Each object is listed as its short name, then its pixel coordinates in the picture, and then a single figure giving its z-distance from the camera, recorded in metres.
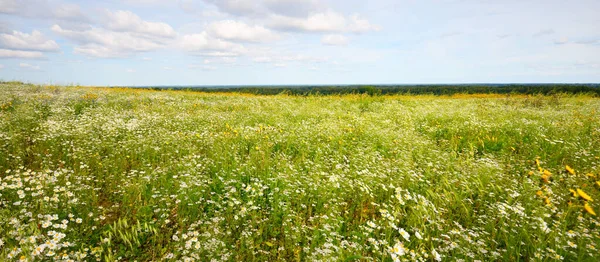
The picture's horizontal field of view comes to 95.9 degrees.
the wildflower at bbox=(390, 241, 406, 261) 2.51
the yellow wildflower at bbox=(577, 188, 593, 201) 2.58
